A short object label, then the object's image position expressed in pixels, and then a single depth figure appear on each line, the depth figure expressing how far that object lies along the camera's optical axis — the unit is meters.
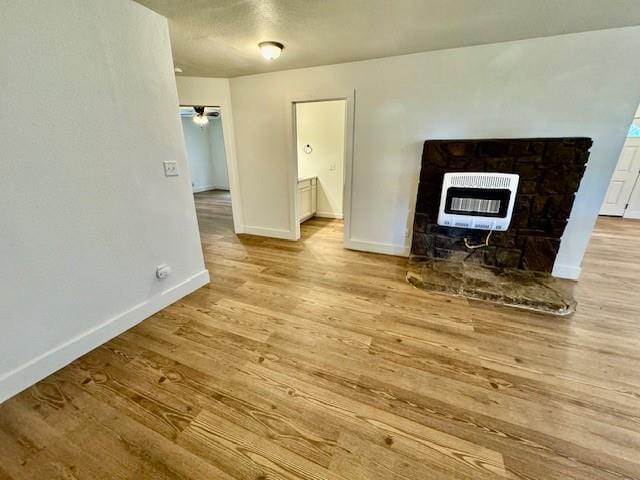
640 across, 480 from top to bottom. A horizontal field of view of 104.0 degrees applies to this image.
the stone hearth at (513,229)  2.25
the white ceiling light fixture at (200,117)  5.88
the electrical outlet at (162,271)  2.09
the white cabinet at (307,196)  4.54
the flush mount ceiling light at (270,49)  2.27
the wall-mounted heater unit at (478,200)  2.38
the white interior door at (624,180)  4.55
